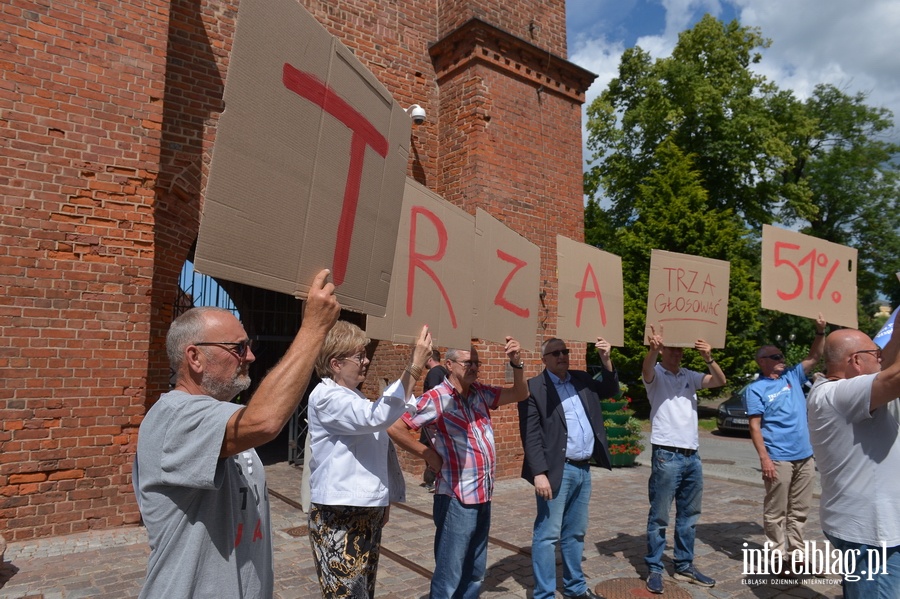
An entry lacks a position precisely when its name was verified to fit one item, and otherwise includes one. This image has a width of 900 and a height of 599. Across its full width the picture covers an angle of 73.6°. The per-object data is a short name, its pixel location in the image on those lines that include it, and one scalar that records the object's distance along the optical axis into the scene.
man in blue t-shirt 5.11
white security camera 8.67
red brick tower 5.50
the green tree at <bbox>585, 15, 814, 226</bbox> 21.31
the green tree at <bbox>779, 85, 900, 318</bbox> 25.81
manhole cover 4.55
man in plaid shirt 3.51
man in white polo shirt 4.80
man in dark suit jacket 4.23
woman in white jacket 2.86
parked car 16.31
